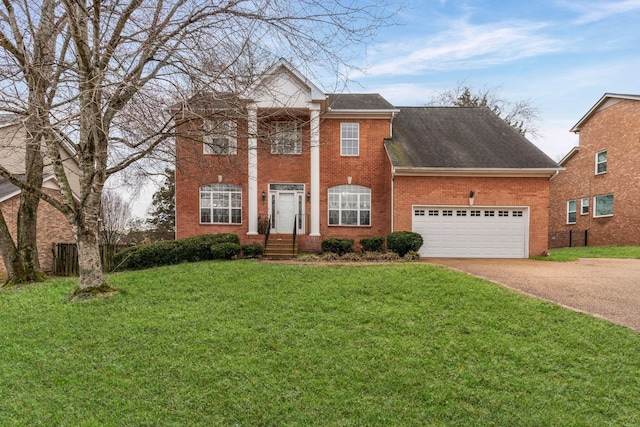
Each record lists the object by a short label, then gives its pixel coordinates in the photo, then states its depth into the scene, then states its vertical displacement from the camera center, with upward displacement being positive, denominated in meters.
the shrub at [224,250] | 11.99 -1.61
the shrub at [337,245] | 13.59 -1.62
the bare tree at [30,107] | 5.37 +1.45
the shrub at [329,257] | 11.90 -1.84
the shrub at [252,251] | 12.60 -1.71
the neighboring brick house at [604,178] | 18.25 +1.61
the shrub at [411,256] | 11.84 -1.79
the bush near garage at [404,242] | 12.49 -1.35
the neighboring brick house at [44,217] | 14.99 -0.59
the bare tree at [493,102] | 29.31 +8.82
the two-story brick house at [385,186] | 13.60 +0.77
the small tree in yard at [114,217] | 23.02 -1.05
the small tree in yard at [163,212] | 27.28 -0.65
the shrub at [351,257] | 11.81 -1.82
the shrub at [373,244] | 13.67 -1.56
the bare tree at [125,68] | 5.39 +2.33
